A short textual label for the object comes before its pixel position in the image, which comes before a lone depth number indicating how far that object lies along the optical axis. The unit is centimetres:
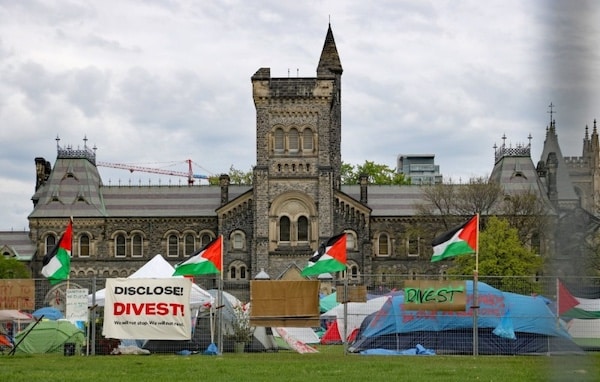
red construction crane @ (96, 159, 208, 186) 19575
